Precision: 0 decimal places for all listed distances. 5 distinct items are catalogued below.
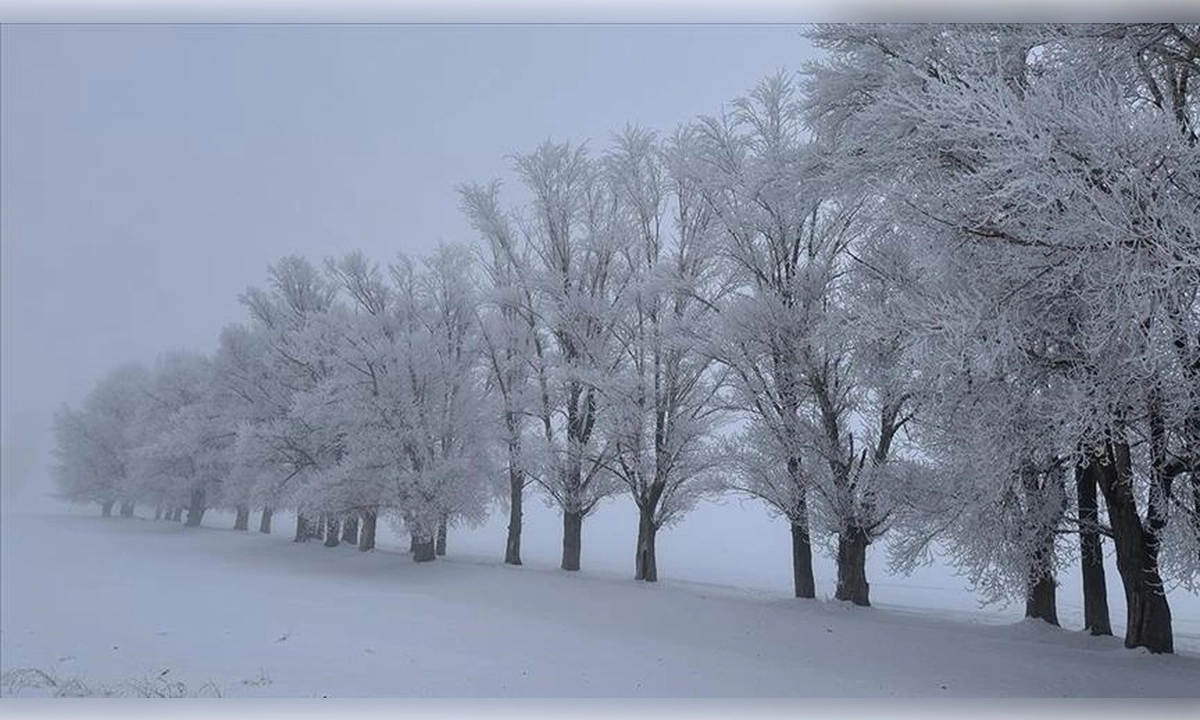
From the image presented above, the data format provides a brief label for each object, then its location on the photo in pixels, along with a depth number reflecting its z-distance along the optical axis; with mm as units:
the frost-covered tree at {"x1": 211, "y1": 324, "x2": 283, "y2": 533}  24547
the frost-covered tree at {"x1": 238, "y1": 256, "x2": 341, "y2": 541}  21656
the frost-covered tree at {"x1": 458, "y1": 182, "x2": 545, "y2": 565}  18609
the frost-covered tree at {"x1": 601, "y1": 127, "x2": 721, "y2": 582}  15922
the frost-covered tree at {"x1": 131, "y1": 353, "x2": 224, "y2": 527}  27031
